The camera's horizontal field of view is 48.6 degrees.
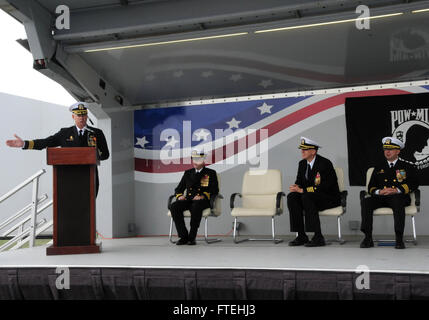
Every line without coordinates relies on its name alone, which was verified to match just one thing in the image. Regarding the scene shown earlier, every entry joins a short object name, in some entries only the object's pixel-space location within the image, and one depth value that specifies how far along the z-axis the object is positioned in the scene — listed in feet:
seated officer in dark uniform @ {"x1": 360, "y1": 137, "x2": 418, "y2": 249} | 14.60
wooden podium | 13.97
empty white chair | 18.26
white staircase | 16.22
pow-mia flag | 19.51
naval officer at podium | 14.80
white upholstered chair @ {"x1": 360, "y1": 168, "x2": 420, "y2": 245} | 14.93
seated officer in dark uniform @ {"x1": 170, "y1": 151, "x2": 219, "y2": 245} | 17.06
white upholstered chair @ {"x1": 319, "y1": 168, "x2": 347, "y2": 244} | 15.61
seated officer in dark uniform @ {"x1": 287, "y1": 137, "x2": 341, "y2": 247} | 15.48
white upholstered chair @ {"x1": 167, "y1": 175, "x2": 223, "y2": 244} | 17.28
